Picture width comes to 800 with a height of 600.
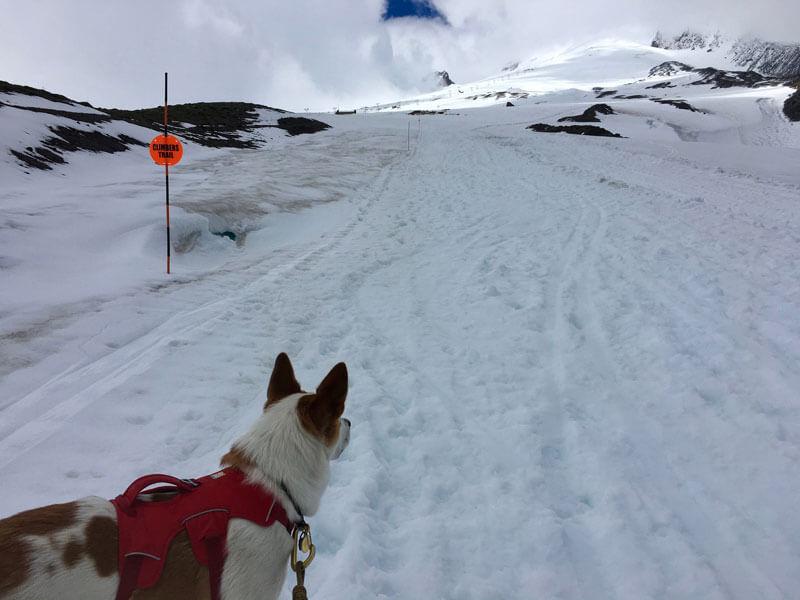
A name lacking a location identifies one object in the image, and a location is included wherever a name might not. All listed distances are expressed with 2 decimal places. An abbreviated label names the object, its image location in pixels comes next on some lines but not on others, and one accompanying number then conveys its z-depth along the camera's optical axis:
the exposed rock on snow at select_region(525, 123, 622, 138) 30.46
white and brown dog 1.52
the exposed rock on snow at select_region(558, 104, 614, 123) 39.73
